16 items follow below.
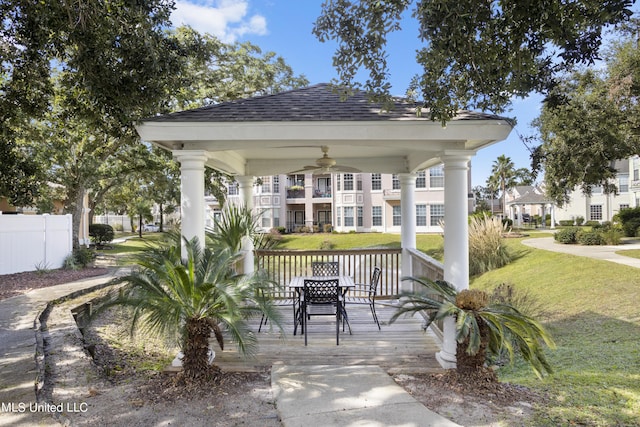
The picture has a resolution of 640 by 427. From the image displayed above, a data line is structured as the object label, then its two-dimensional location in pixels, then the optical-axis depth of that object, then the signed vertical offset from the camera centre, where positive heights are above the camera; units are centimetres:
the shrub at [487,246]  1435 -93
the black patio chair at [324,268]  756 -93
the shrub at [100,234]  2392 -70
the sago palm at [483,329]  390 -114
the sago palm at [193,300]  398 -83
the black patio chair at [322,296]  561 -110
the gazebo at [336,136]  501 +116
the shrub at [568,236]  1902 -75
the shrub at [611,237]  1769 -76
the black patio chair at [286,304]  600 -169
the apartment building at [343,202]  3072 +188
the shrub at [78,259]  1368 -135
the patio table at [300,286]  595 -103
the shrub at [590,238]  1791 -81
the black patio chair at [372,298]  645 -138
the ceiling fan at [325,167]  622 +101
